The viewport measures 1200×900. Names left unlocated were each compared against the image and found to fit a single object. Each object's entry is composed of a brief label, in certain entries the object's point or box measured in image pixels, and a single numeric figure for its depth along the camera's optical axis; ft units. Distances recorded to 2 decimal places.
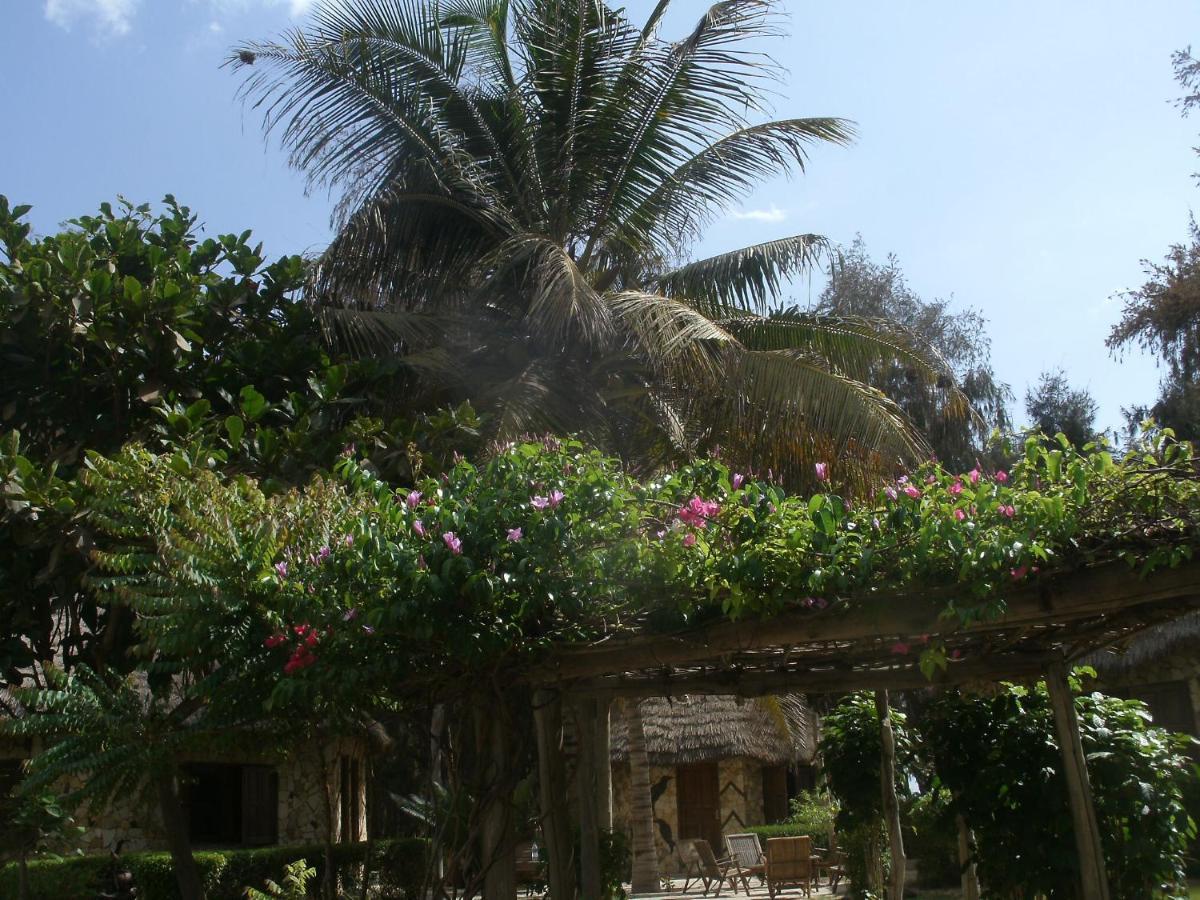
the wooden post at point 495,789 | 21.27
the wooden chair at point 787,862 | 50.57
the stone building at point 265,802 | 55.67
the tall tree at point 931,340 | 74.38
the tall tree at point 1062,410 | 87.10
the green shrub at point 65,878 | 38.22
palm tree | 34.12
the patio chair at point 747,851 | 59.72
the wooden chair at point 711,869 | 58.23
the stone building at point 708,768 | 74.49
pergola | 15.94
